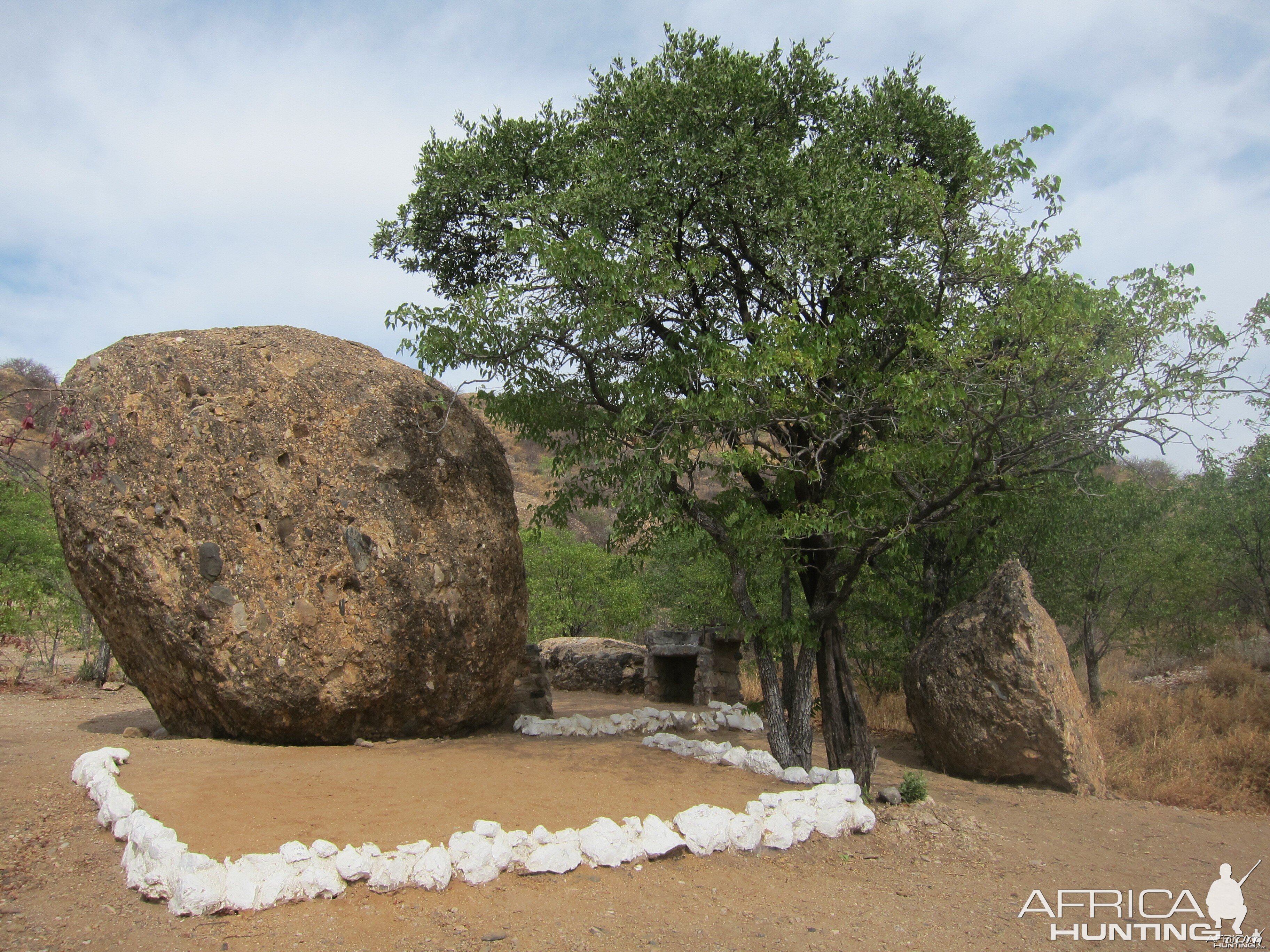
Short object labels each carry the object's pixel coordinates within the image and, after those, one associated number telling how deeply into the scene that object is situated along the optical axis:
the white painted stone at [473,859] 5.17
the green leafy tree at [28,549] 13.15
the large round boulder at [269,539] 7.85
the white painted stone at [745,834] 6.18
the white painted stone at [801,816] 6.57
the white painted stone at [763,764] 8.25
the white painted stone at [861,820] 6.93
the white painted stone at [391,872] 4.95
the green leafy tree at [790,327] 6.84
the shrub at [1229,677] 16.75
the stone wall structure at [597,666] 16.22
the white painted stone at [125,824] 5.40
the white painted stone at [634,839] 5.72
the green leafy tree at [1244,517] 16.45
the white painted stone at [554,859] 5.38
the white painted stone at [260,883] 4.62
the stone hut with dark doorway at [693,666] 14.88
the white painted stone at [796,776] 7.91
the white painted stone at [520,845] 5.43
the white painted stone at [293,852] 4.95
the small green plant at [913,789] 7.79
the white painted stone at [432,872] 5.03
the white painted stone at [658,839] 5.80
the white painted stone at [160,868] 4.73
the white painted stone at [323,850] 5.04
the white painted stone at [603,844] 5.63
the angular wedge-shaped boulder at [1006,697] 9.45
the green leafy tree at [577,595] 20.27
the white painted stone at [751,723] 12.45
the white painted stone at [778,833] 6.38
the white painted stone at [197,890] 4.54
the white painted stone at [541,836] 5.57
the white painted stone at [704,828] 5.98
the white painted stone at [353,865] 4.95
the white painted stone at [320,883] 4.79
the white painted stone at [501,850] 5.33
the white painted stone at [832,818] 6.75
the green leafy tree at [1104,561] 14.08
